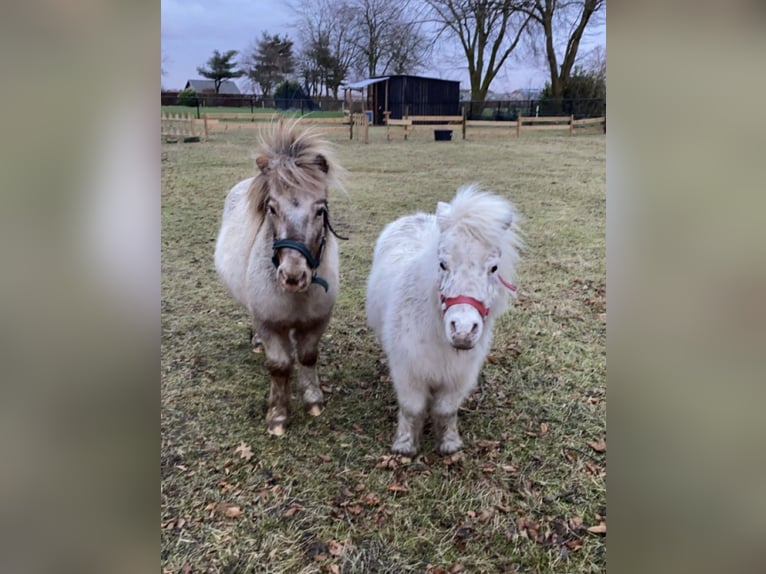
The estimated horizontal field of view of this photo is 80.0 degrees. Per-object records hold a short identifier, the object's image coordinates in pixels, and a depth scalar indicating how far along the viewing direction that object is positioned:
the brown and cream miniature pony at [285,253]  1.94
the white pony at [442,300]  1.72
